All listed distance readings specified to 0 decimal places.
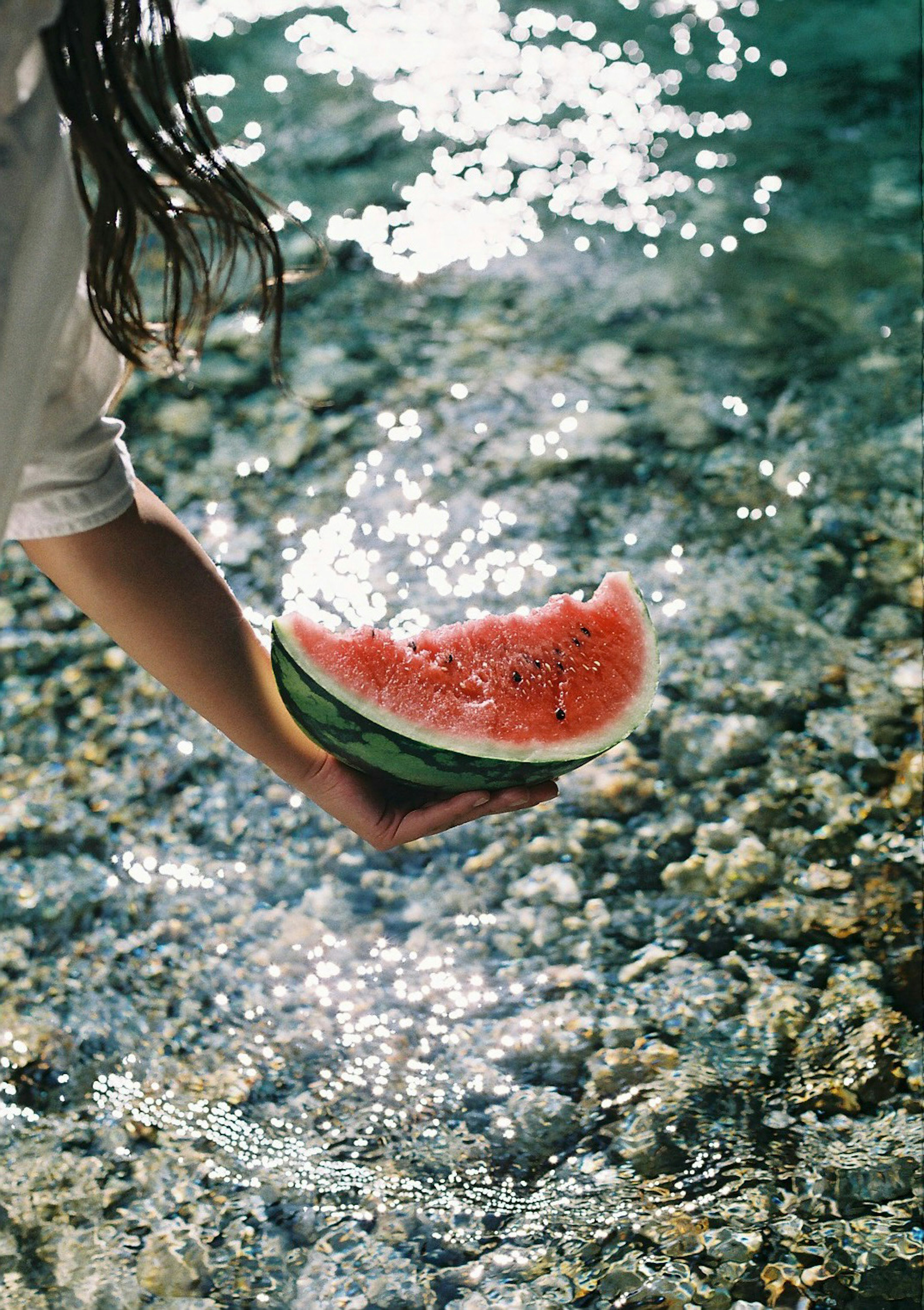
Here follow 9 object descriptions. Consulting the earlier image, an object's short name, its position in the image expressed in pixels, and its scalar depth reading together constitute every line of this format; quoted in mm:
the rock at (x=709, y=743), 2441
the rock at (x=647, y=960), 2109
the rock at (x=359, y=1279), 1672
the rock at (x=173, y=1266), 1684
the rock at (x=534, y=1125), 1852
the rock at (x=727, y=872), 2232
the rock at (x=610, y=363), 3307
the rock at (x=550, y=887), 2240
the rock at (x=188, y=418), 3143
